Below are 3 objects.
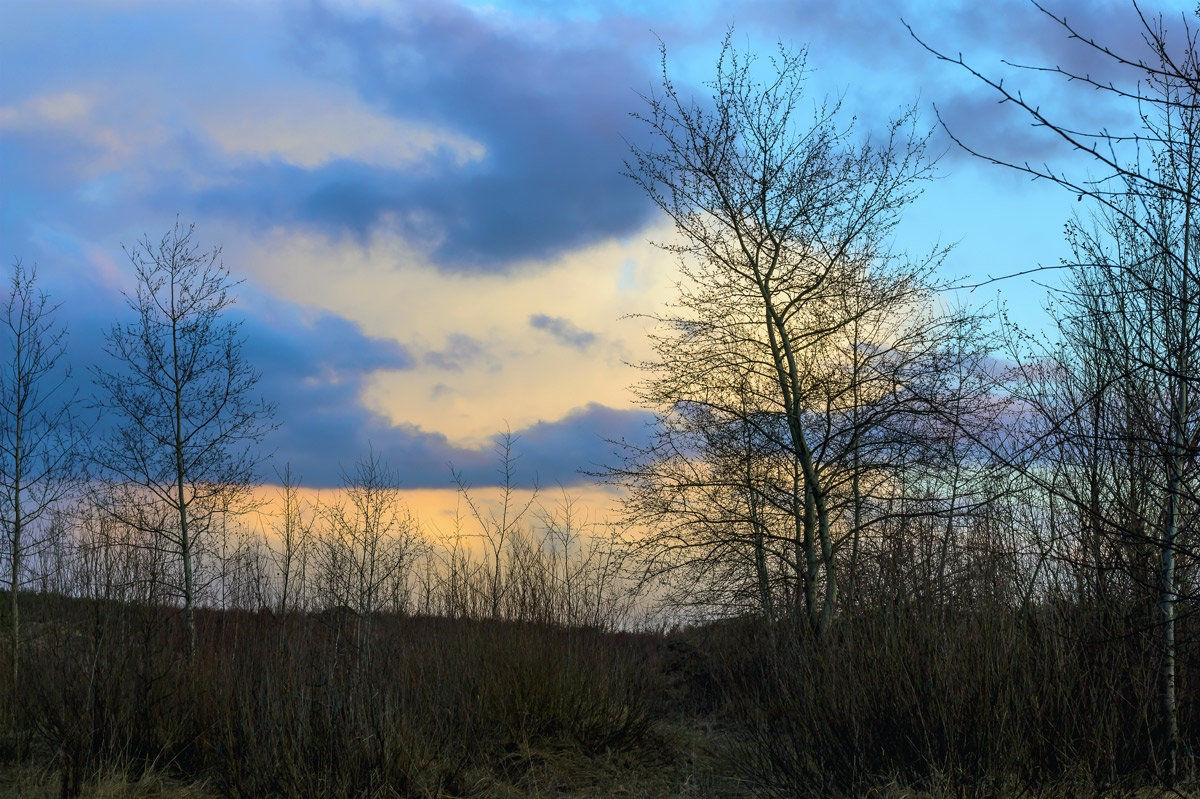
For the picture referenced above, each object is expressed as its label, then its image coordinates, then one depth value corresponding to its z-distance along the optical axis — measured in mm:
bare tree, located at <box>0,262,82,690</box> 13759
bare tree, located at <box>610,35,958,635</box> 13797
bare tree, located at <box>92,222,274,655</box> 15117
